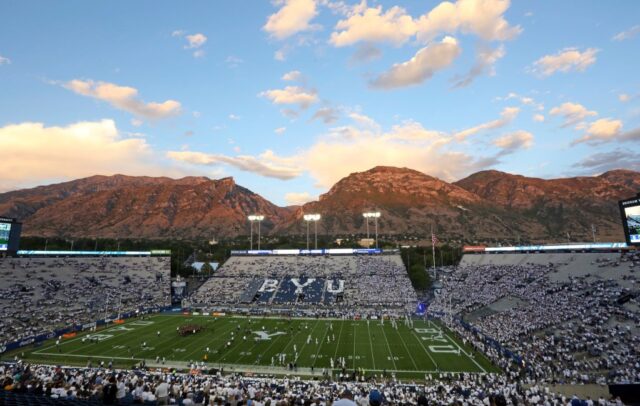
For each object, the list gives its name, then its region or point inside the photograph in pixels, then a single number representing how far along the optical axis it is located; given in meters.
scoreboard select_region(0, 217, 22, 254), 54.78
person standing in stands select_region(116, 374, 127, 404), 11.03
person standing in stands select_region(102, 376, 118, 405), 9.40
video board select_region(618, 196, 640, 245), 38.34
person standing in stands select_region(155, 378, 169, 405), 10.62
